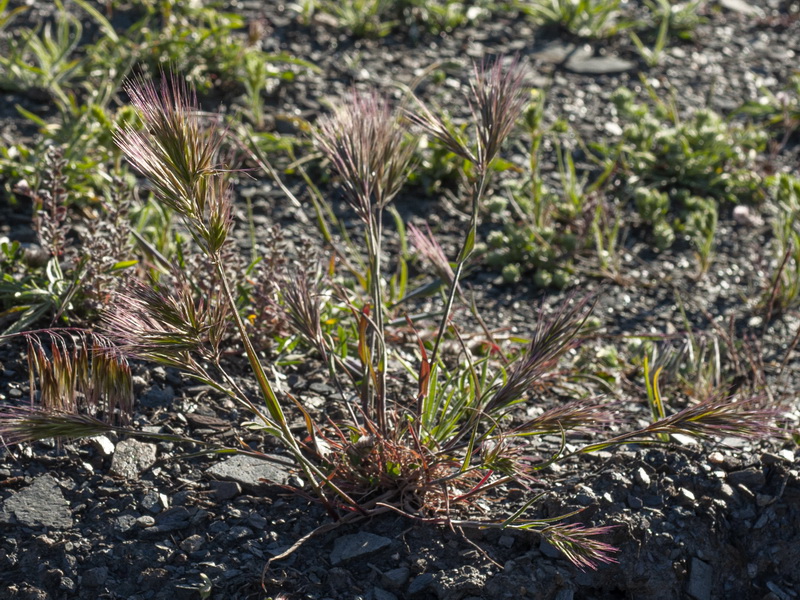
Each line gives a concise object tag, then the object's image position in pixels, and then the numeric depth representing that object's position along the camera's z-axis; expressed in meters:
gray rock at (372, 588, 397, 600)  2.33
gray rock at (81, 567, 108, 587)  2.27
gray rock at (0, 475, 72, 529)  2.39
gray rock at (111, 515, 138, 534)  2.41
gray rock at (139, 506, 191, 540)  2.42
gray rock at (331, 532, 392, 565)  2.40
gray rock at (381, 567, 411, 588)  2.35
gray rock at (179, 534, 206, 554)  2.39
